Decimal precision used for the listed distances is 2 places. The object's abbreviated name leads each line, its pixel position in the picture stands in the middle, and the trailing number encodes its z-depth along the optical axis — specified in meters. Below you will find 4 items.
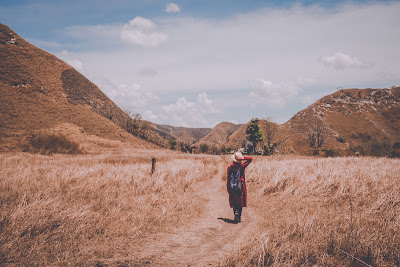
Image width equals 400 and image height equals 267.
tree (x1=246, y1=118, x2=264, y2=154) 77.62
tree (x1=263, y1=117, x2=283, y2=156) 48.88
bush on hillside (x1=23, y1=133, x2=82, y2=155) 27.28
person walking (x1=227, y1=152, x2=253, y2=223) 6.05
